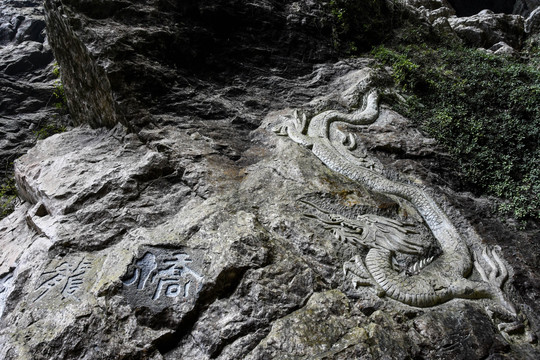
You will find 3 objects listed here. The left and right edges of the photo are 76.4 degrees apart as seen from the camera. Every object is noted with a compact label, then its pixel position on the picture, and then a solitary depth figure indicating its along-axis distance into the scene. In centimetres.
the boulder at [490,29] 898
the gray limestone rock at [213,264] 243
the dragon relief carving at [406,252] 288
